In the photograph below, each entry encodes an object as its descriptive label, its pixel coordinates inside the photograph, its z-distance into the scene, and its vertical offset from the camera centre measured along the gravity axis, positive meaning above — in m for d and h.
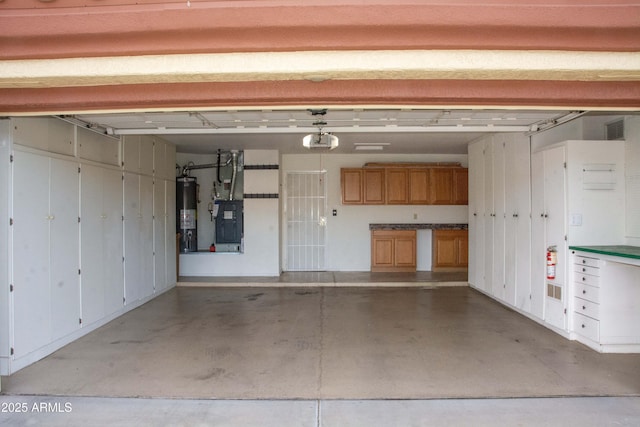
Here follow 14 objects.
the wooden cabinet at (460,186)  9.05 +0.53
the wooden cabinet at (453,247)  9.05 -0.81
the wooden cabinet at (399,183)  9.04 +0.60
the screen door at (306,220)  9.38 -0.21
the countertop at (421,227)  8.98 -0.36
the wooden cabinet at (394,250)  9.00 -0.87
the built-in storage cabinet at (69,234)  3.70 -0.25
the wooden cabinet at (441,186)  9.05 +0.53
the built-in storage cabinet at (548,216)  4.52 -0.08
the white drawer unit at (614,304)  4.08 -0.94
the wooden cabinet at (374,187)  9.03 +0.52
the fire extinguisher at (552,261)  4.71 -0.59
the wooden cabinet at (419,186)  9.02 +0.53
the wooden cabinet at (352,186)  9.04 +0.54
